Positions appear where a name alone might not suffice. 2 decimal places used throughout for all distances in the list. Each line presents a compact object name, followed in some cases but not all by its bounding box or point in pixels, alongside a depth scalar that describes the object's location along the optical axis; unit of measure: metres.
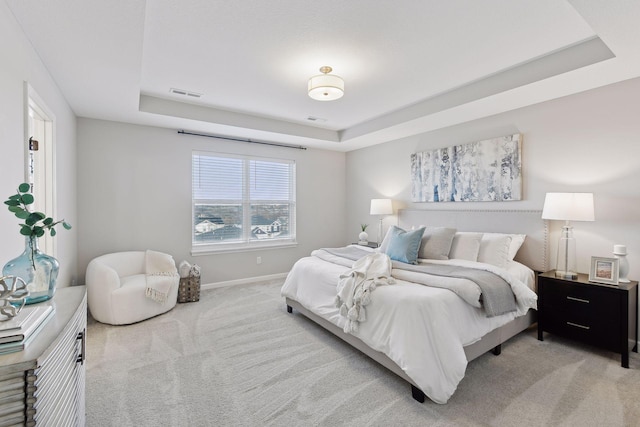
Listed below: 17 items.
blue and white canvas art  3.54
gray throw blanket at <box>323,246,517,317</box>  2.33
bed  2.01
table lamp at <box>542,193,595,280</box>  2.74
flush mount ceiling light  2.75
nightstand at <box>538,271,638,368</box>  2.49
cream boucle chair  3.25
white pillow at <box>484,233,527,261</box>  3.27
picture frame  2.61
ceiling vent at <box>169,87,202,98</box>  3.47
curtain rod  4.46
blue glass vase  1.35
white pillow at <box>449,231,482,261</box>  3.33
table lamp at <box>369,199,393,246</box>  4.78
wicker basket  4.04
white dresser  0.87
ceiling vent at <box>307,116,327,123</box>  4.52
